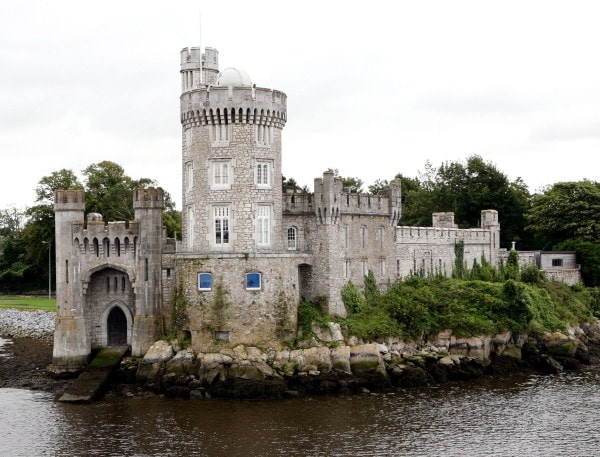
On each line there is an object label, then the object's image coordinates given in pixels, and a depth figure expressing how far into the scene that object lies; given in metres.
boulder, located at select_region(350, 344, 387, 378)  47.06
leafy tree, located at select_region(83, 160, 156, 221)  78.19
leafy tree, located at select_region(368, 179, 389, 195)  95.10
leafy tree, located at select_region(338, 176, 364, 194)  94.37
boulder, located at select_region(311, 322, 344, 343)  48.09
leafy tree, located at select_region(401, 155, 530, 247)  83.38
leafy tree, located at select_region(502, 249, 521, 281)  64.74
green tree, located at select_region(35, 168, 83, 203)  83.81
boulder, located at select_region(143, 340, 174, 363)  47.34
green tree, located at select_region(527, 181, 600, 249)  75.25
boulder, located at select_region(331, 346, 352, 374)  46.78
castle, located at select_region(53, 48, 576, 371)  47.44
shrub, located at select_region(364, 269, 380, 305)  54.03
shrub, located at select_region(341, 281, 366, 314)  51.97
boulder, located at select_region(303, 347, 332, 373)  46.44
